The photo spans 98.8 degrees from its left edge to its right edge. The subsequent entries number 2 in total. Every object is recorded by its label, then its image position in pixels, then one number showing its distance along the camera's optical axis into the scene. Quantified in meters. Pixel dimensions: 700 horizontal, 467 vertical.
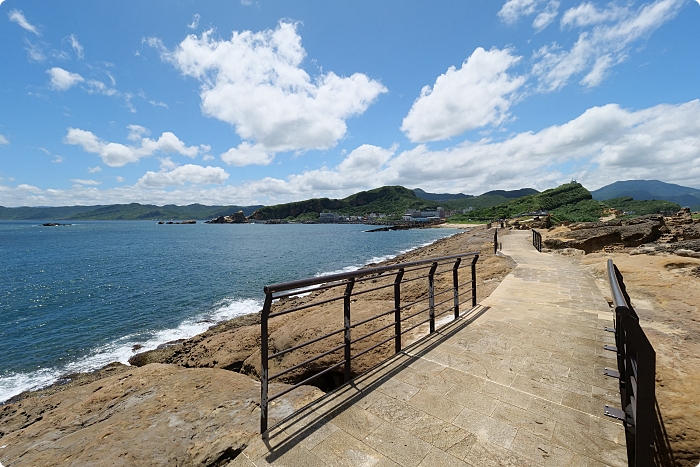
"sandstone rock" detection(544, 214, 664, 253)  16.50
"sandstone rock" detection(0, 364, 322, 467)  3.36
